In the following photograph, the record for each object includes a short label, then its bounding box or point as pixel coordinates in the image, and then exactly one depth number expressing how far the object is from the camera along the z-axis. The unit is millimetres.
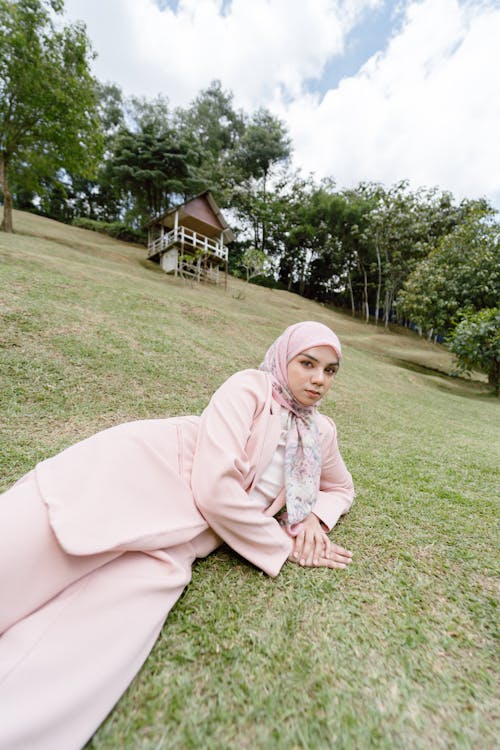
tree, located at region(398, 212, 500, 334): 10547
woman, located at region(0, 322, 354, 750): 805
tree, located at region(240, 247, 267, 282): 20141
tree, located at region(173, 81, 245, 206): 28672
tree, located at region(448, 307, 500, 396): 9188
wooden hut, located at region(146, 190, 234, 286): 17172
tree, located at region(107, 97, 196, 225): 21500
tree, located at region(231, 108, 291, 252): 29016
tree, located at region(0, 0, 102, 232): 10383
